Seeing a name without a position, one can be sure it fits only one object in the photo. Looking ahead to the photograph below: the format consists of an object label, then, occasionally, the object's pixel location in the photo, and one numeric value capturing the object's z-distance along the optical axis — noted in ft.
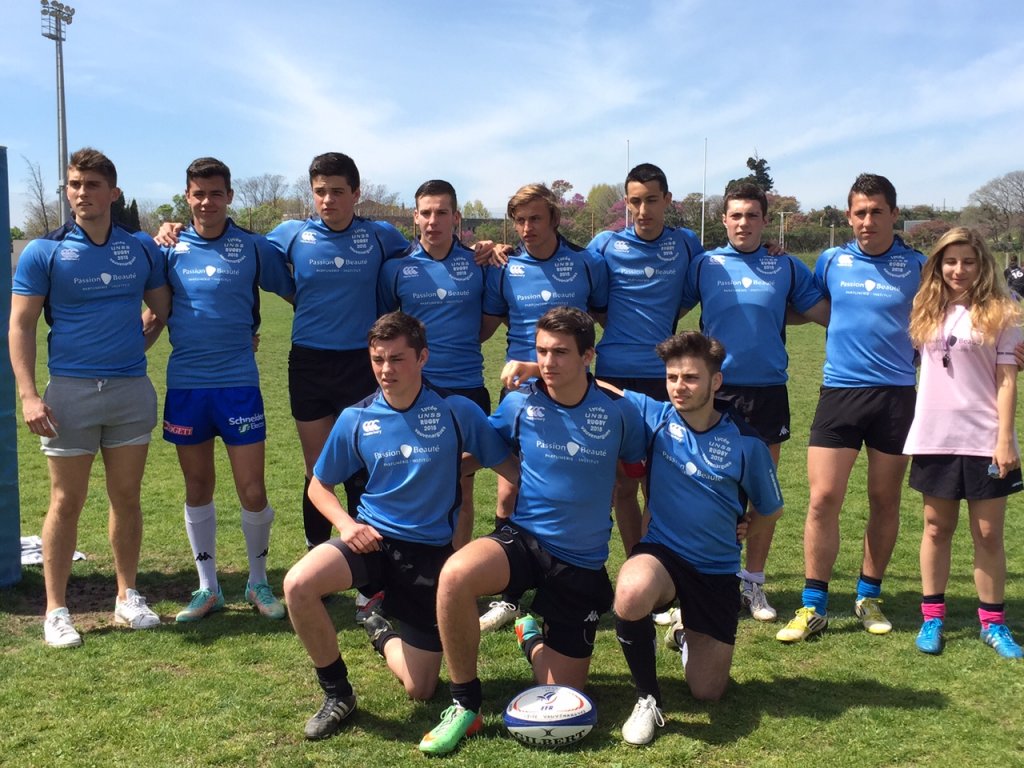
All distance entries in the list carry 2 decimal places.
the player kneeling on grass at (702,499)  12.12
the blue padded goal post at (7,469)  16.49
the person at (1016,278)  64.13
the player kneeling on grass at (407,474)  12.11
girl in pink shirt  13.58
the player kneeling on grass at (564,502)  11.85
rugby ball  10.88
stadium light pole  120.98
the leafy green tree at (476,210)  270.05
